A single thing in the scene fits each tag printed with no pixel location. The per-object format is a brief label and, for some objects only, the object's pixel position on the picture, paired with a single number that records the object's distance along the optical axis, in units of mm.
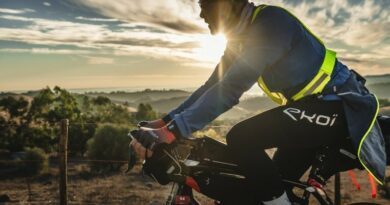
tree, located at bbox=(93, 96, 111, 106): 51494
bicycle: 2553
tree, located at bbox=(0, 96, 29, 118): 41906
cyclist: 2553
